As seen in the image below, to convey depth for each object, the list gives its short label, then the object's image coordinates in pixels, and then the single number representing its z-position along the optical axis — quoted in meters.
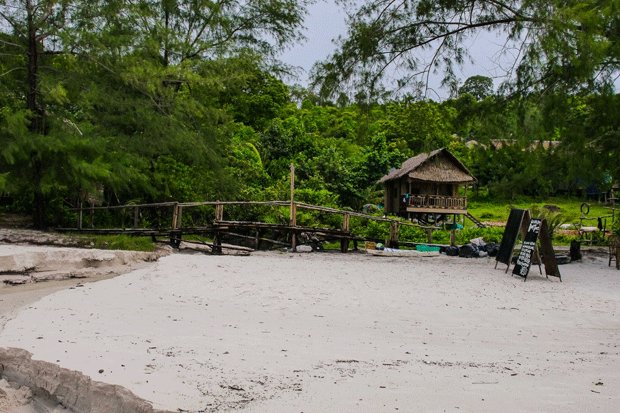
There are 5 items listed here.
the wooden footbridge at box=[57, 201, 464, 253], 19.62
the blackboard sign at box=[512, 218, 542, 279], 13.95
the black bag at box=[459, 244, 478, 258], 19.94
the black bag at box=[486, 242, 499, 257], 20.34
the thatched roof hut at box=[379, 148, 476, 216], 34.19
